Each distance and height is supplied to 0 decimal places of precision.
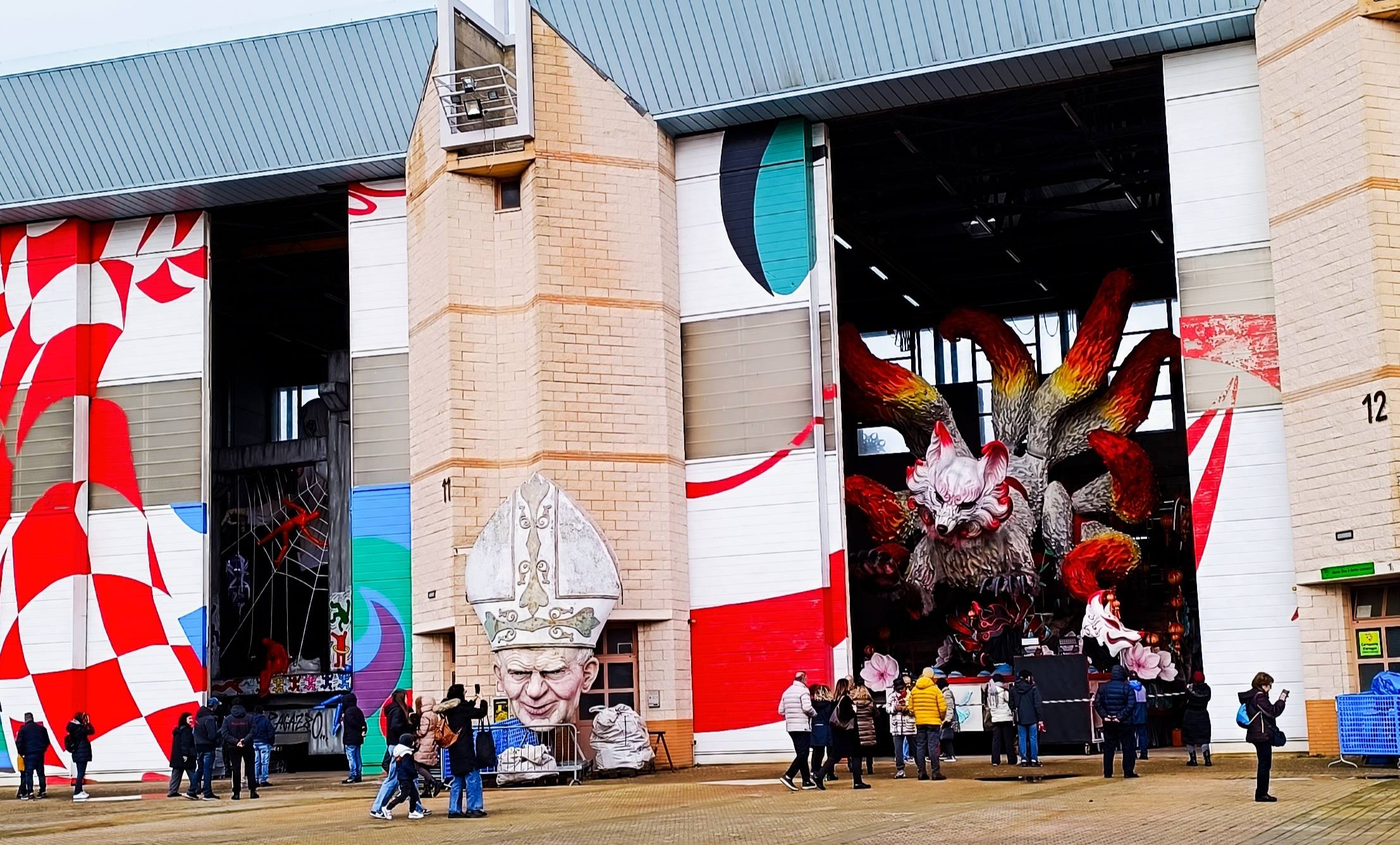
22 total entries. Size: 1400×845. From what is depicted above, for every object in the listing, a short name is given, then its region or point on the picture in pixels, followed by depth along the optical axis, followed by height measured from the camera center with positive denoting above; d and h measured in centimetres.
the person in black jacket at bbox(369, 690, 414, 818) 1875 -84
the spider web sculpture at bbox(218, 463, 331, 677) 4309 +256
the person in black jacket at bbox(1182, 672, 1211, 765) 2439 -127
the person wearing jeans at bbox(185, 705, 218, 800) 2508 -121
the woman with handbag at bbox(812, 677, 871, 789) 2159 -121
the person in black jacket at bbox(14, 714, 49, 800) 2742 -129
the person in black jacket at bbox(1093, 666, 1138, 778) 2142 -108
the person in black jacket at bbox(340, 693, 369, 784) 2822 -125
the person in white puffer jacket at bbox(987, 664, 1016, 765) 2473 -121
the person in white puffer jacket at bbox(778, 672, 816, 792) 2095 -87
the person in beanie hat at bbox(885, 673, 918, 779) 2420 -121
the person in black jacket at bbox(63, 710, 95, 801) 2745 -129
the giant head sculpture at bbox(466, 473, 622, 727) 2572 +90
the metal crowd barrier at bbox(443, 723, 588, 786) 2500 -155
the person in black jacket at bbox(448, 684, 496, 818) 1884 -120
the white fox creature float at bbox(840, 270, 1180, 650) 3234 +330
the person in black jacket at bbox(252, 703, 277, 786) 2736 -123
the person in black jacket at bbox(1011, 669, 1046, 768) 2362 -106
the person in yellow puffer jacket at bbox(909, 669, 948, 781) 2353 -101
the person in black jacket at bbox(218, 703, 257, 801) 2570 -115
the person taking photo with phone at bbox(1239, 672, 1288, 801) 1677 -95
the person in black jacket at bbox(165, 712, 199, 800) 2605 -134
